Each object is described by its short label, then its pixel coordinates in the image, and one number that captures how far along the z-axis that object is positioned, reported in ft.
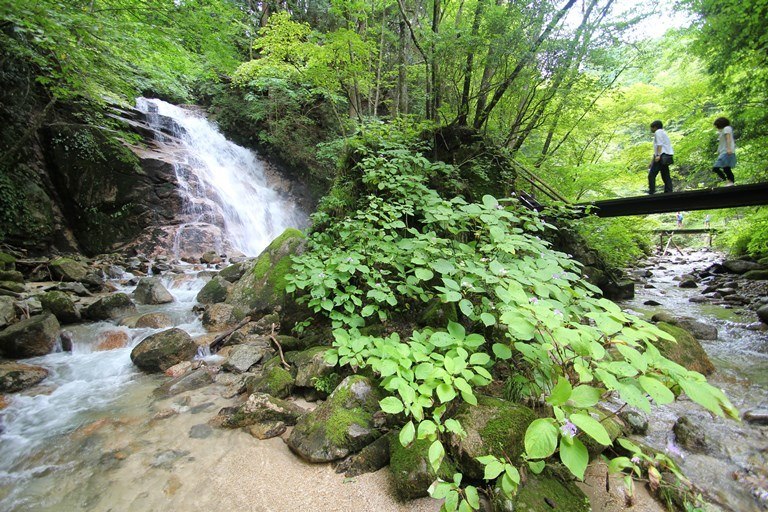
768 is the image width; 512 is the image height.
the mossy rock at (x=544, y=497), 5.66
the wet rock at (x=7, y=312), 15.71
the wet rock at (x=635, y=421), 9.32
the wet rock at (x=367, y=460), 7.28
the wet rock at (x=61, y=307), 17.69
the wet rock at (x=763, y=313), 19.27
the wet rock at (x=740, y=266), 32.58
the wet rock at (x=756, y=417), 10.02
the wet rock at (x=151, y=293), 22.38
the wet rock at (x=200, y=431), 9.11
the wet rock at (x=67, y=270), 24.79
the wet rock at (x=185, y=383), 11.85
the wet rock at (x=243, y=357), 13.12
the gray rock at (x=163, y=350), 13.67
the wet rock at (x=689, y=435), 8.86
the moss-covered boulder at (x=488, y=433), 6.41
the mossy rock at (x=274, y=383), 10.34
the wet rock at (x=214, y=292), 21.65
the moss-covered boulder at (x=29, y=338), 13.97
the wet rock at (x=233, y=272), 24.13
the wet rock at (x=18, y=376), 11.76
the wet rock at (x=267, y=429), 8.80
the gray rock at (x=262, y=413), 9.27
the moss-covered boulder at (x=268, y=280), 17.49
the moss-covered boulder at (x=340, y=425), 7.68
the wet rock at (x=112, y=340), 15.96
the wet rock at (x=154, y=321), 18.06
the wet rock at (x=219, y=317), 17.94
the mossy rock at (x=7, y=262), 22.97
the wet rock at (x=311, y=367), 10.37
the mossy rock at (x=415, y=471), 6.41
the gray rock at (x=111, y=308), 18.53
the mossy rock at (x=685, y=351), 12.65
